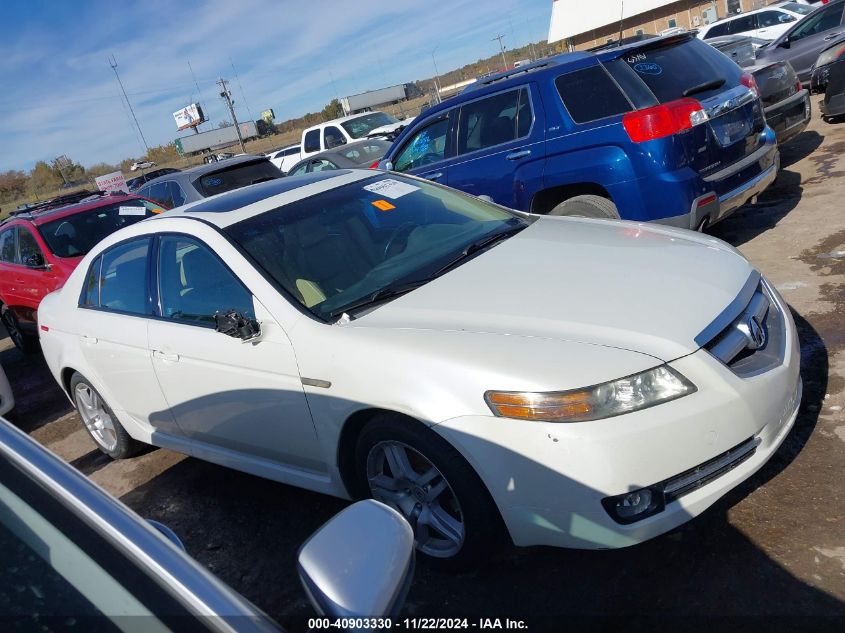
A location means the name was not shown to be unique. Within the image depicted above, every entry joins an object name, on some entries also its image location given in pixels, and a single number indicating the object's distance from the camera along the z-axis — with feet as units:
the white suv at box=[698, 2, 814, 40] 58.75
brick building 139.13
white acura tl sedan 7.52
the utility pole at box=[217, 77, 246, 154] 151.02
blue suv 16.16
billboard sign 219.61
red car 23.24
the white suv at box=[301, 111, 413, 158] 54.70
